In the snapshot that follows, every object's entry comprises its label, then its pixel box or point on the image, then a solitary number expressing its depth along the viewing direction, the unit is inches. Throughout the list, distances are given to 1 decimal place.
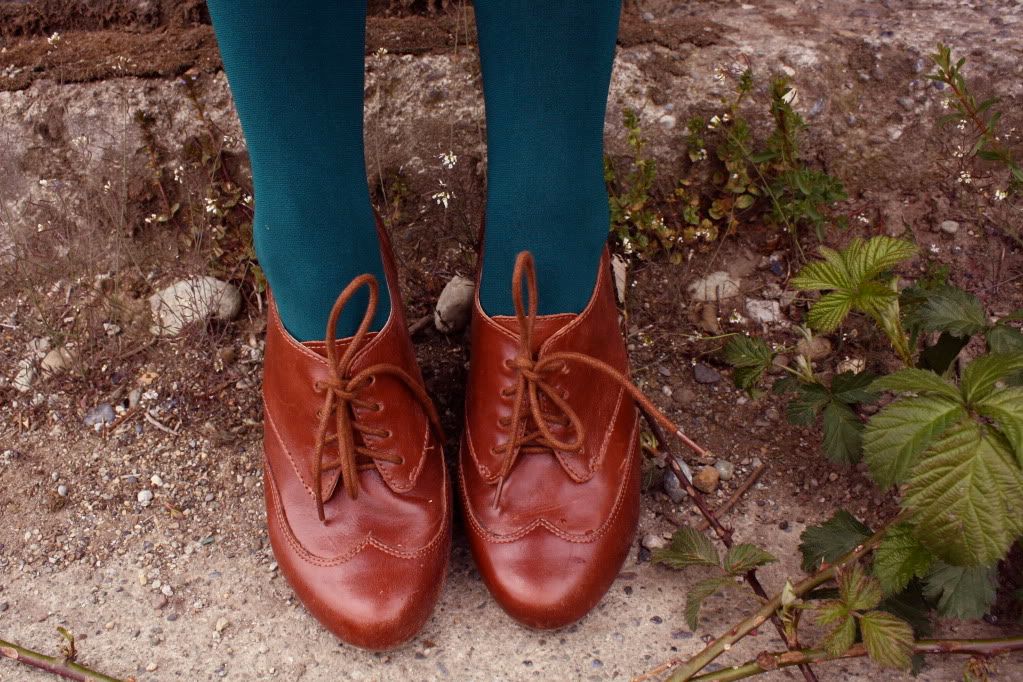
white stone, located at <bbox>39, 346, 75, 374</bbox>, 27.1
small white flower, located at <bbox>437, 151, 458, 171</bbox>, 28.1
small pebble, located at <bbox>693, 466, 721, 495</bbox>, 24.4
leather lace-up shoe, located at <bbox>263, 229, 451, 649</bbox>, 20.9
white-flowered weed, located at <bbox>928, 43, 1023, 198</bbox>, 23.5
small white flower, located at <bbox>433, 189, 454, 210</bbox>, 28.3
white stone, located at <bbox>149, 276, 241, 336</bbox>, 27.7
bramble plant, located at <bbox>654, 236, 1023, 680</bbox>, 17.4
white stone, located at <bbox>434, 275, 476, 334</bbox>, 27.2
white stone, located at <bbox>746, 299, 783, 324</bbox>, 27.7
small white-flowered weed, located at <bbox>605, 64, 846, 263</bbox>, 27.0
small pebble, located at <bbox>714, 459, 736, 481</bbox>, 24.6
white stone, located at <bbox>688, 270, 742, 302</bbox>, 28.2
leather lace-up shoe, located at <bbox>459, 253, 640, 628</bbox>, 21.1
